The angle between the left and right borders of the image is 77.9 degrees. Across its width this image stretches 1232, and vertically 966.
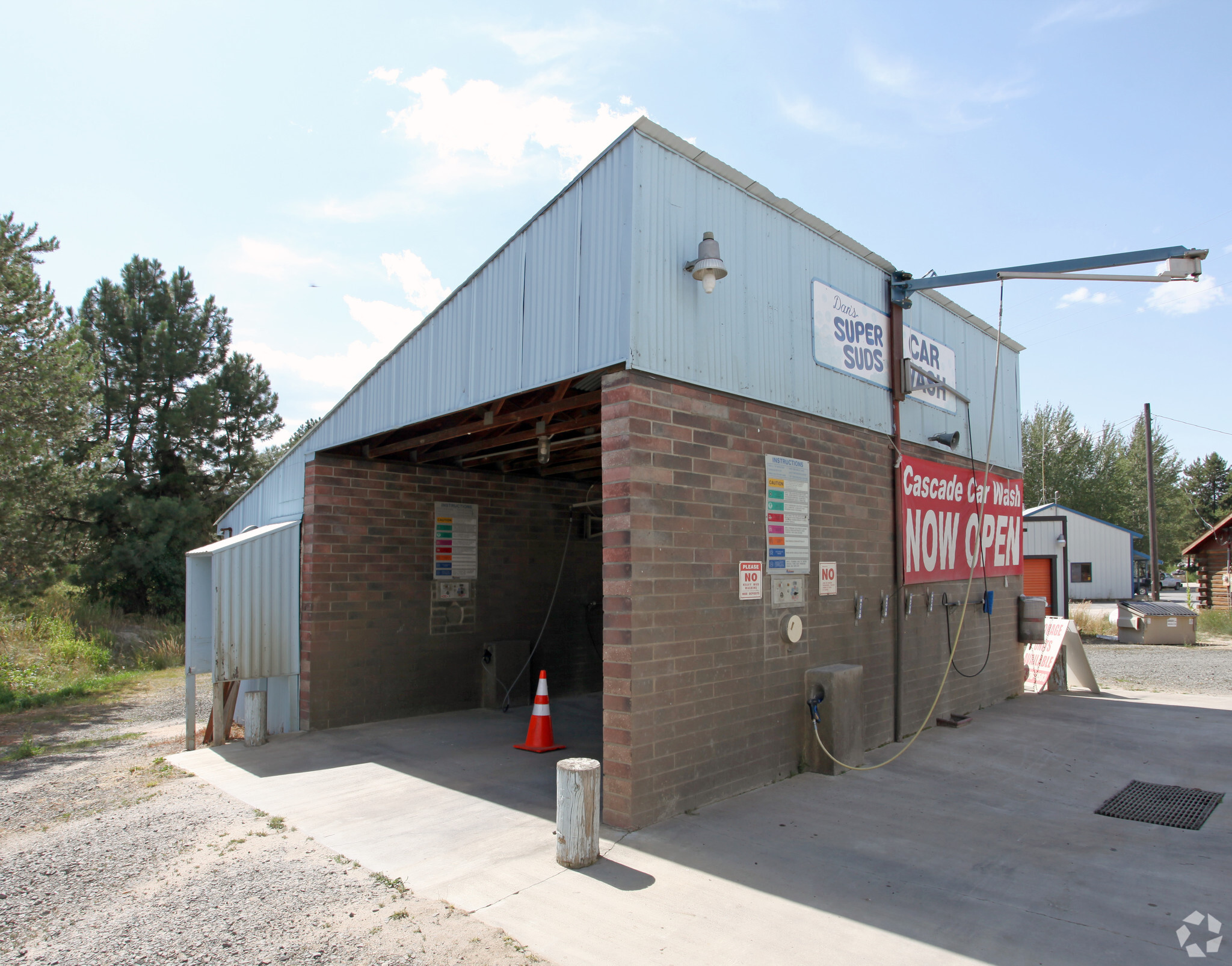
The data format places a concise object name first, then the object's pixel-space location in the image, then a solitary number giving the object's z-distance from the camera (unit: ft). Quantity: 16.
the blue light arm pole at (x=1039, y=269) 22.53
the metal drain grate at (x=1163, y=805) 18.99
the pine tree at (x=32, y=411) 47.78
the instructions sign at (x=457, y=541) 33.12
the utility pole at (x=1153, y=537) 81.56
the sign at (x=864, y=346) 24.95
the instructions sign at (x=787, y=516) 21.94
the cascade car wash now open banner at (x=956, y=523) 29.07
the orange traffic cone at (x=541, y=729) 25.79
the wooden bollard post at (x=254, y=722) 27.07
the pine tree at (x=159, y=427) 71.00
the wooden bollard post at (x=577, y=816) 15.19
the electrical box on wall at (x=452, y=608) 32.86
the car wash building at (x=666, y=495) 18.31
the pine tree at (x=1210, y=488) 207.21
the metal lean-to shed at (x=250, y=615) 27.22
